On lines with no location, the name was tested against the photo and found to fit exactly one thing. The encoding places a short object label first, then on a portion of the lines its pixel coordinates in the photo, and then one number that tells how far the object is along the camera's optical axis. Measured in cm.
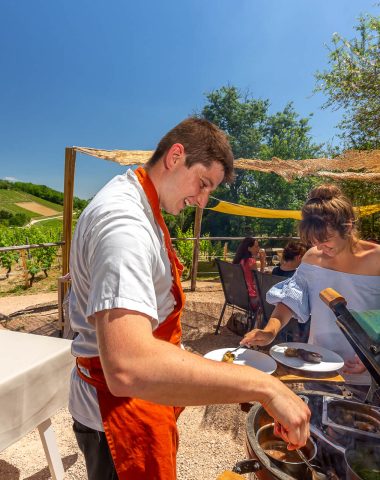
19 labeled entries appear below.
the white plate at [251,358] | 157
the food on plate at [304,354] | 161
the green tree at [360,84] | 1412
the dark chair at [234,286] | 511
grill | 94
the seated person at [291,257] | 521
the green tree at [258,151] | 3025
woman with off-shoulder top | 185
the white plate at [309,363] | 155
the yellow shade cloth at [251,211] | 1148
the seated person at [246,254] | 578
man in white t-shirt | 67
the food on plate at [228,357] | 163
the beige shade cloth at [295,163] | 519
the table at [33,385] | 158
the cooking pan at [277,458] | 94
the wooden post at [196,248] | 733
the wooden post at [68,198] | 509
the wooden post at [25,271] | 1175
